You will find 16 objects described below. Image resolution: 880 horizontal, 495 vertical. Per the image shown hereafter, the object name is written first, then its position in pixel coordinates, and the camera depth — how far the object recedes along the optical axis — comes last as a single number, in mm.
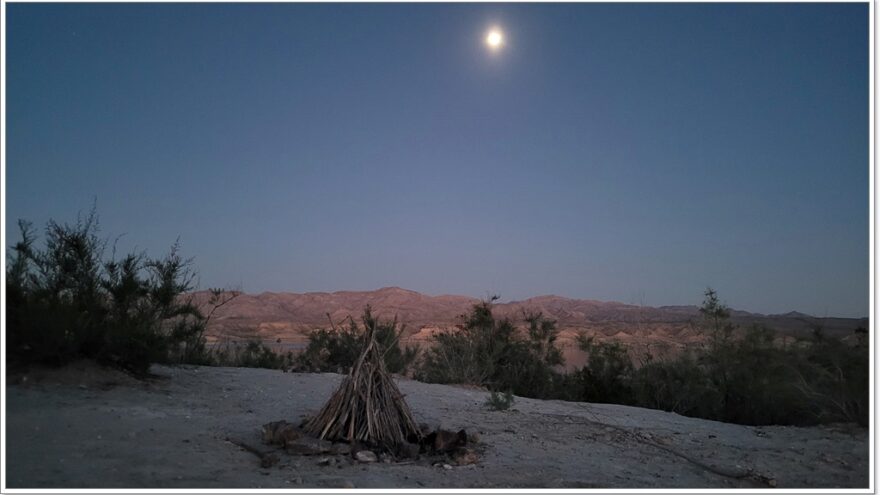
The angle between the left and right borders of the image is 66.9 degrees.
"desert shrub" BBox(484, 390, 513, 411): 11211
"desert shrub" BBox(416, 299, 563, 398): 17938
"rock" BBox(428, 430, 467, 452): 7441
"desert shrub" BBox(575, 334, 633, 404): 16672
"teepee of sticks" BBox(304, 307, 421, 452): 7477
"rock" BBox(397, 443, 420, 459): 7184
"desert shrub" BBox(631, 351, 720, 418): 14422
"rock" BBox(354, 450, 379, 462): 6871
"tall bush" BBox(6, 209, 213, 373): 9297
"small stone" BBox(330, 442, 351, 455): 7016
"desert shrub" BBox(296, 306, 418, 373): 17906
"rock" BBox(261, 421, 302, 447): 7164
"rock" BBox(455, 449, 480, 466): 7117
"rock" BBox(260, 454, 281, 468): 6508
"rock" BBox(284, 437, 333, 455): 6984
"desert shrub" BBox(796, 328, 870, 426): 8117
